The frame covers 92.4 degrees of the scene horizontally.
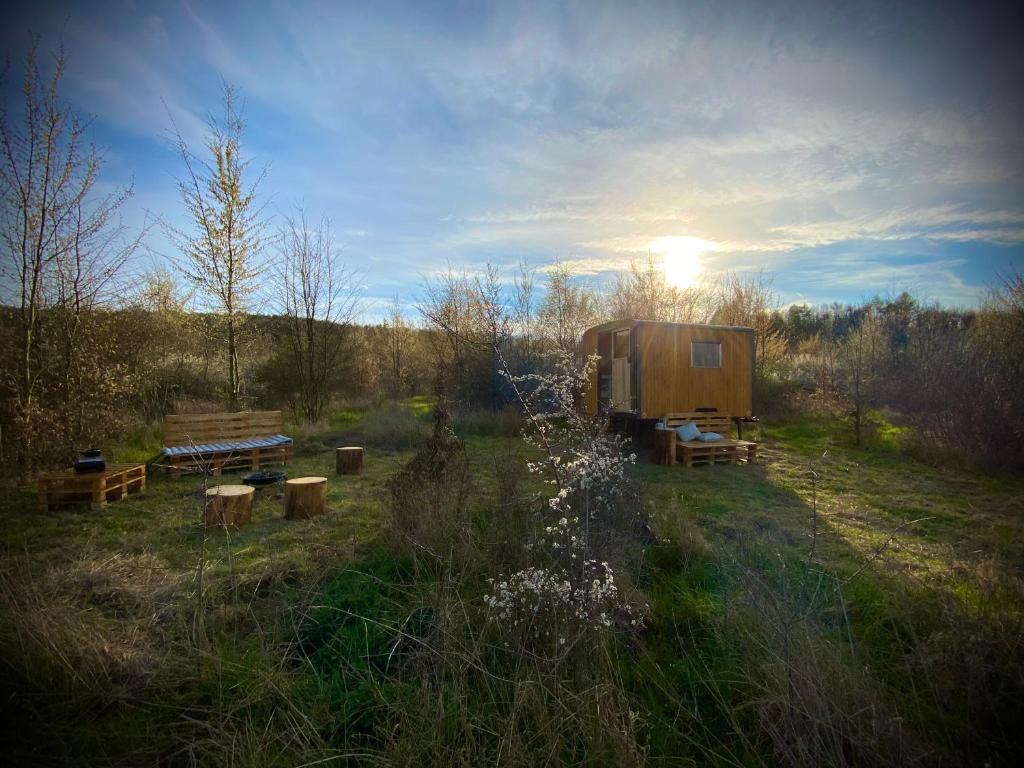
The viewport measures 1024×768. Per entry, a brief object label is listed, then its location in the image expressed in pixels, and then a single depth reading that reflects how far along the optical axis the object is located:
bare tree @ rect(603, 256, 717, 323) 15.72
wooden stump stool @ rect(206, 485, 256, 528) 4.53
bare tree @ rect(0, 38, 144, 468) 5.89
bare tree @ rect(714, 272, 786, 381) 14.56
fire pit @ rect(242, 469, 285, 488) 5.77
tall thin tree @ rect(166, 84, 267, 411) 9.20
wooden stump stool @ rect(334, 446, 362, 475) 7.14
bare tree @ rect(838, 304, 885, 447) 9.89
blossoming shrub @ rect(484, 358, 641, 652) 2.14
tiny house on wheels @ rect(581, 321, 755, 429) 8.73
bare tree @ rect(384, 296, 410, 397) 17.06
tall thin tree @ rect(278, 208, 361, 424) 11.83
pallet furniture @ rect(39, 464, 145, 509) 5.01
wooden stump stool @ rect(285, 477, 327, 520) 4.90
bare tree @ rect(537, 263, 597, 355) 13.88
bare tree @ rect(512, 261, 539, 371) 13.45
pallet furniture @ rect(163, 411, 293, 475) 7.07
